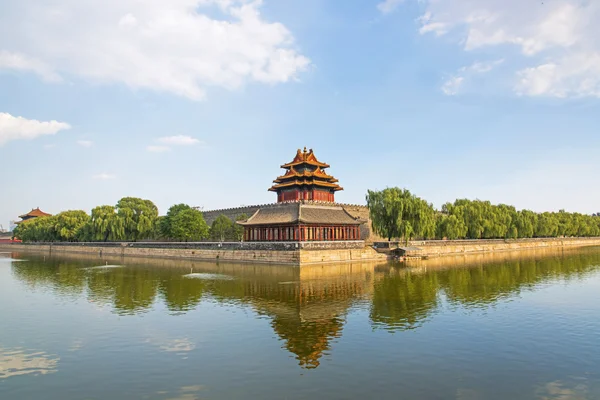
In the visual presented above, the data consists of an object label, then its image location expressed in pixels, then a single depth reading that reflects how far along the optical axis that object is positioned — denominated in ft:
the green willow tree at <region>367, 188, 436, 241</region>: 153.89
